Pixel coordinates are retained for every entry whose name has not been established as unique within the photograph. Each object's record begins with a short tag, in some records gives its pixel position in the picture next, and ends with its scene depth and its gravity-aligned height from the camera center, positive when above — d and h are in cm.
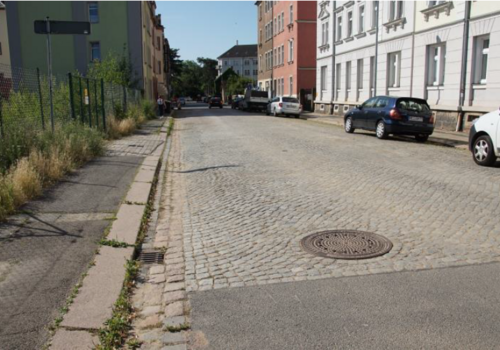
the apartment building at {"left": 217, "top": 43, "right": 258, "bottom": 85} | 15712 +1035
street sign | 1005 +135
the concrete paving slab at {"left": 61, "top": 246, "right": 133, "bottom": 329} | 359 -163
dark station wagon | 1739 -94
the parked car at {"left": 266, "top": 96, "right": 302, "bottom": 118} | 3606 -104
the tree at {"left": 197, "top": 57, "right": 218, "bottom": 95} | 16988 +688
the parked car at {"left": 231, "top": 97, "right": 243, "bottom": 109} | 5433 -122
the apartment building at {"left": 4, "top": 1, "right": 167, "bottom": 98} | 3803 +439
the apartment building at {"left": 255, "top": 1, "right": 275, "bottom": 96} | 6201 +660
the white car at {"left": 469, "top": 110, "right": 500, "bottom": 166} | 1088 -109
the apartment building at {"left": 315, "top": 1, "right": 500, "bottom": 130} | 1975 +182
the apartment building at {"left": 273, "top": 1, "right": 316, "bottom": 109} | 4844 +434
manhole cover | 514 -167
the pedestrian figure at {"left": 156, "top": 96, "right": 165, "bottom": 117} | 3944 -101
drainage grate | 518 -174
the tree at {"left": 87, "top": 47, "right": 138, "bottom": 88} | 2652 +110
